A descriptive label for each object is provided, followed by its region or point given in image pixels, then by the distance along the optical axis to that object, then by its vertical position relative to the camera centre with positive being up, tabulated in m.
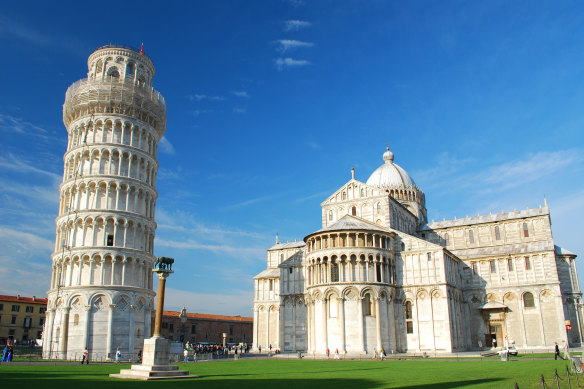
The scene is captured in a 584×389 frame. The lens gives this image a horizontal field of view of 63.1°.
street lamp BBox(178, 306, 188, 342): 88.31 -1.03
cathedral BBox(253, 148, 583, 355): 48.06 +4.19
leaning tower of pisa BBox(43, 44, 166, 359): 44.69 +10.99
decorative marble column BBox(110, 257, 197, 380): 23.23 -1.76
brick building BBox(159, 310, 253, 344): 87.94 -0.33
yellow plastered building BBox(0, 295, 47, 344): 78.75 +1.59
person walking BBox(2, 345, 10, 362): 34.80 -1.96
